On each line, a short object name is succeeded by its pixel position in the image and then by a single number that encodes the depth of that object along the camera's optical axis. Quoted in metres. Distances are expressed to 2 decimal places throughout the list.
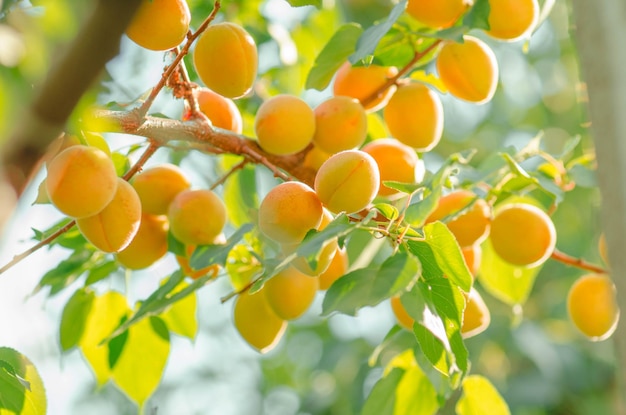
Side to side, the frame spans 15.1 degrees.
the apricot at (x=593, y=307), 1.76
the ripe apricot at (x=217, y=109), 1.72
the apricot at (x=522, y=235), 1.71
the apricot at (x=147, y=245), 1.67
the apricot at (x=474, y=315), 1.69
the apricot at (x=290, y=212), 1.58
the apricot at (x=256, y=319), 1.69
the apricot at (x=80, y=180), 1.56
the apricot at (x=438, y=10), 1.69
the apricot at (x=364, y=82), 1.74
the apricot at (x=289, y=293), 1.67
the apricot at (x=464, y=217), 1.69
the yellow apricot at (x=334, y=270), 1.69
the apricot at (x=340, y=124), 1.69
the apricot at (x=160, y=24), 1.57
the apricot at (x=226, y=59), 1.64
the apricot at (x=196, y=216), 1.65
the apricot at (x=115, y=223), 1.59
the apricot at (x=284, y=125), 1.67
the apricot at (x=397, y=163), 1.68
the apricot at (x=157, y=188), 1.68
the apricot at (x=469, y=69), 1.71
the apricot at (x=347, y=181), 1.57
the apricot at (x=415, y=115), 1.72
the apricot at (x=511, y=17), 1.69
